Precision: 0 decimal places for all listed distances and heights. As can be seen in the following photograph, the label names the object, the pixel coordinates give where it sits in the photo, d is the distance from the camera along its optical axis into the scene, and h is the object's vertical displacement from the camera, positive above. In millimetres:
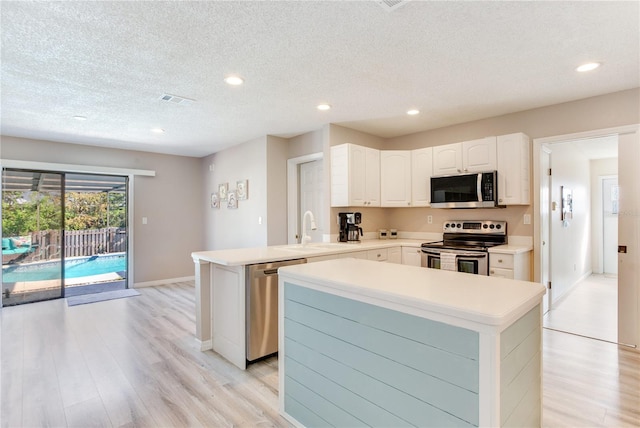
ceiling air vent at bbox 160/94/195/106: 3196 +1167
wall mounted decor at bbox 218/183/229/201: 5773 +395
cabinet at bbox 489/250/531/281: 3340 -579
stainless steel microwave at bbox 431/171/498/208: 3674 +246
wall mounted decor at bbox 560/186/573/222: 4629 +89
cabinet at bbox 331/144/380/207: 4117 +468
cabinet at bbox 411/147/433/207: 4332 +487
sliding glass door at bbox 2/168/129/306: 4699 -342
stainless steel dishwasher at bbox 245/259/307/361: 2691 -843
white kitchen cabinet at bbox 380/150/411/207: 4539 +470
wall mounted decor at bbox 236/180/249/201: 5211 +372
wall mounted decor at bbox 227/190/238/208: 5520 +217
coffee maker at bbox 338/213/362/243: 4309 -213
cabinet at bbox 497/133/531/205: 3574 +465
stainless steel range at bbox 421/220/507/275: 3469 -418
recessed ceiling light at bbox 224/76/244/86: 2787 +1174
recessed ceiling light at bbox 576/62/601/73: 2590 +1185
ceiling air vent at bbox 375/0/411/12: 1780 +1174
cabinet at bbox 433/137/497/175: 3764 +668
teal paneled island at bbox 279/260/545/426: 1160 -601
